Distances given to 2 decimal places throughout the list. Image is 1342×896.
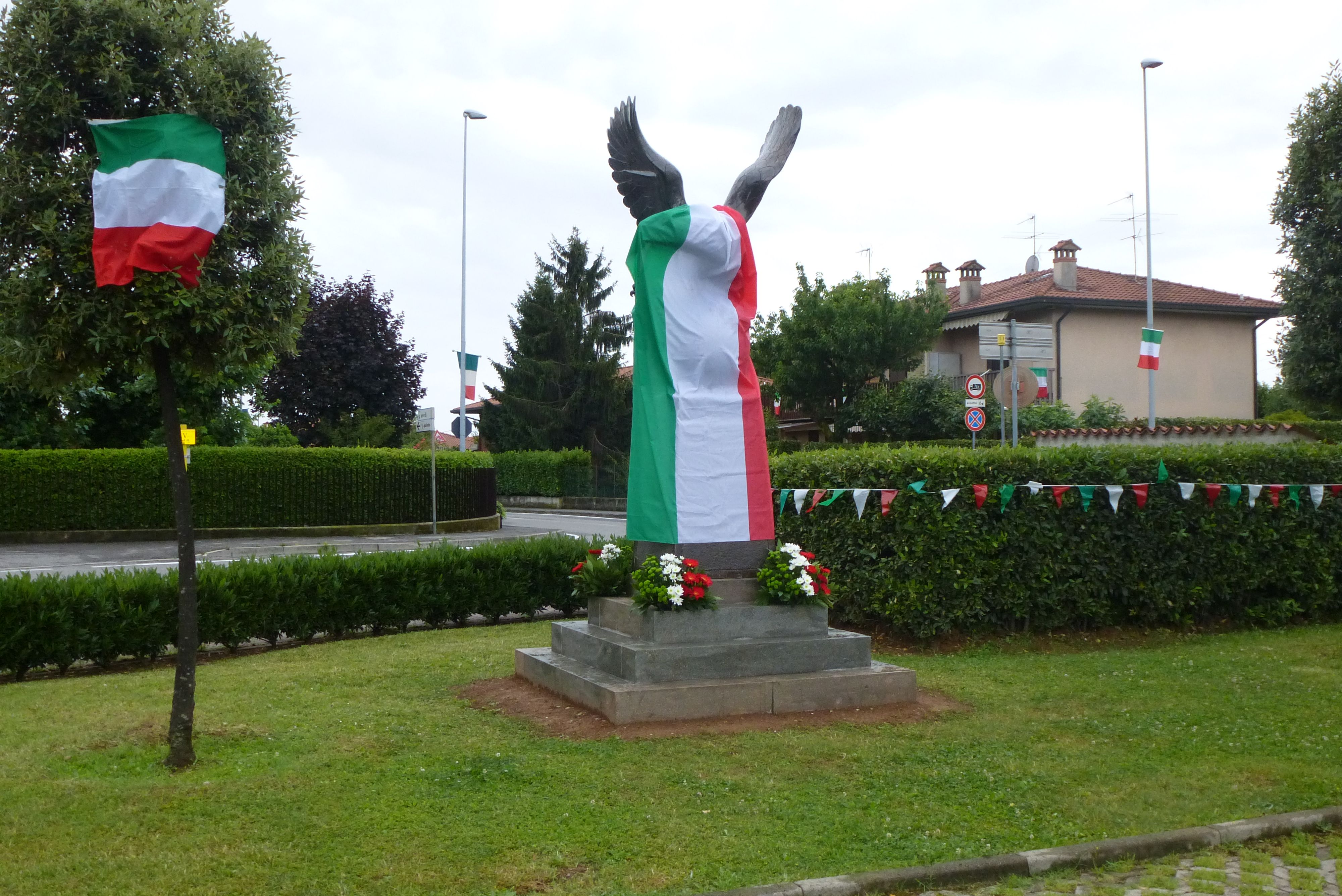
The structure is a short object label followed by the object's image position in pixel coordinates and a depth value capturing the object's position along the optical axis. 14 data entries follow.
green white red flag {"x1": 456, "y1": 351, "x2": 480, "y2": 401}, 33.59
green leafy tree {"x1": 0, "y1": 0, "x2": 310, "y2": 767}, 5.98
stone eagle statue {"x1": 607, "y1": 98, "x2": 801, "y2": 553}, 8.45
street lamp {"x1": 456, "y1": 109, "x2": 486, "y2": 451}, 33.50
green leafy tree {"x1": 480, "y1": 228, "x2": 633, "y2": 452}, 51.50
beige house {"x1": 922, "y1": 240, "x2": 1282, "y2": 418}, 35.56
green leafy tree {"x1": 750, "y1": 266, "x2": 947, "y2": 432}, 35.56
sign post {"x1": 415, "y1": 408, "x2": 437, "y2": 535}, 25.61
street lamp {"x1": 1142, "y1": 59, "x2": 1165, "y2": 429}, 23.97
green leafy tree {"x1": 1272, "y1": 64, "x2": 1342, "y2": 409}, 17.70
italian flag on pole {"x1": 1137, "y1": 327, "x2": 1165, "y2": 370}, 20.28
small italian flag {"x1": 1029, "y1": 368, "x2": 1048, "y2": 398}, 24.83
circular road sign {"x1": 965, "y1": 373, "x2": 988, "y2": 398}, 18.27
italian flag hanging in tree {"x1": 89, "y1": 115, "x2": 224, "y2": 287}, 5.96
